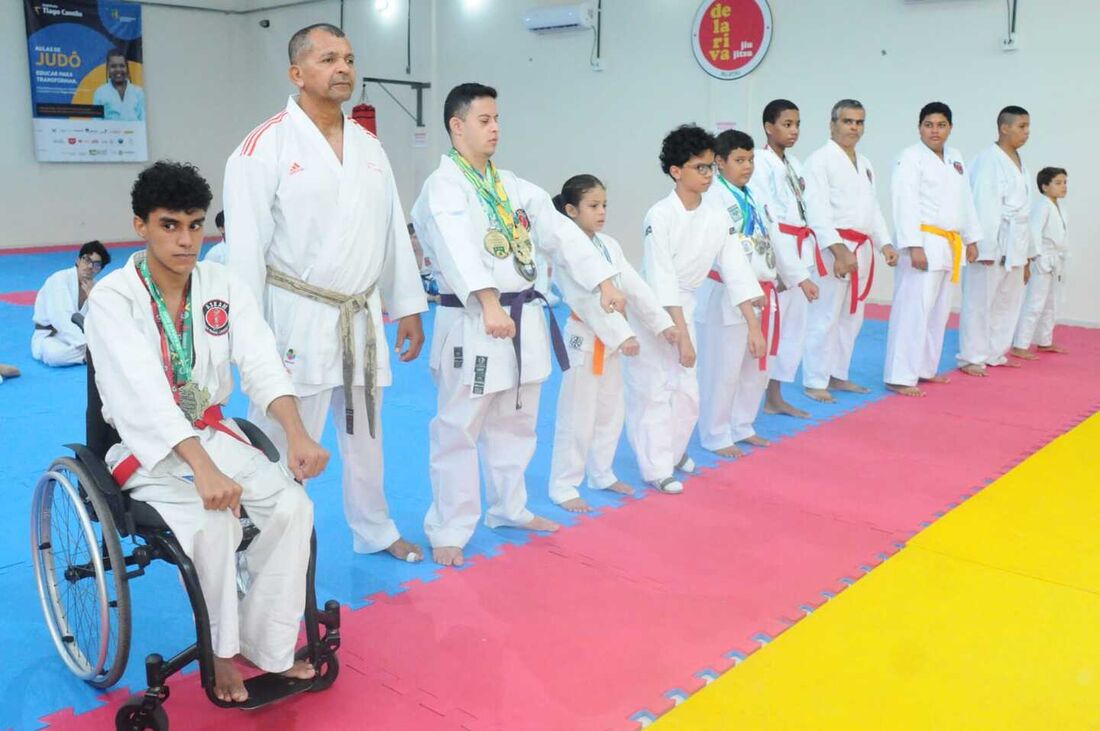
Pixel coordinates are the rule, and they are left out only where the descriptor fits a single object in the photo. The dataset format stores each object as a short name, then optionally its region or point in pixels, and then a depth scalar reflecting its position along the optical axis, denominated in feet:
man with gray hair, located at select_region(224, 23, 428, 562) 8.87
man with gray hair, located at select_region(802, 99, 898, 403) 17.33
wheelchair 6.68
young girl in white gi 11.96
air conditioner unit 33.83
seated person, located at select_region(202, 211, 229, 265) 17.24
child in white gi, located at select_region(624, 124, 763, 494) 12.70
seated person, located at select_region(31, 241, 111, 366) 19.52
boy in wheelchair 7.02
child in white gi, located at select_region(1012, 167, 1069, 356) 21.47
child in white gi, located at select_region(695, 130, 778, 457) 14.28
